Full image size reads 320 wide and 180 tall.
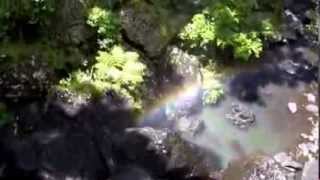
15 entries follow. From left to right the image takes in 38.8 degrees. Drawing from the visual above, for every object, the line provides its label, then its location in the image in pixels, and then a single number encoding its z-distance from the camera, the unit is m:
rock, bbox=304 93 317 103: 8.89
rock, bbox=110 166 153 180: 7.18
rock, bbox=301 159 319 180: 7.11
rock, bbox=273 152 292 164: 7.80
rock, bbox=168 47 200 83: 9.09
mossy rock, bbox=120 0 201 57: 8.90
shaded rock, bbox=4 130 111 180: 7.08
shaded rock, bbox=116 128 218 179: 7.39
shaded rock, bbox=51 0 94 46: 8.53
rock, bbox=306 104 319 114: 8.66
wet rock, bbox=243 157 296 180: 7.58
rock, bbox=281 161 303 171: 7.64
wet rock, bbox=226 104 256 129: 8.49
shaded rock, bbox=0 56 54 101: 7.93
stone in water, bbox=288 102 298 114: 8.75
